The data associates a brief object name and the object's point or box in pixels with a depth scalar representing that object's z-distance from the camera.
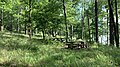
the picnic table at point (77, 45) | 9.01
